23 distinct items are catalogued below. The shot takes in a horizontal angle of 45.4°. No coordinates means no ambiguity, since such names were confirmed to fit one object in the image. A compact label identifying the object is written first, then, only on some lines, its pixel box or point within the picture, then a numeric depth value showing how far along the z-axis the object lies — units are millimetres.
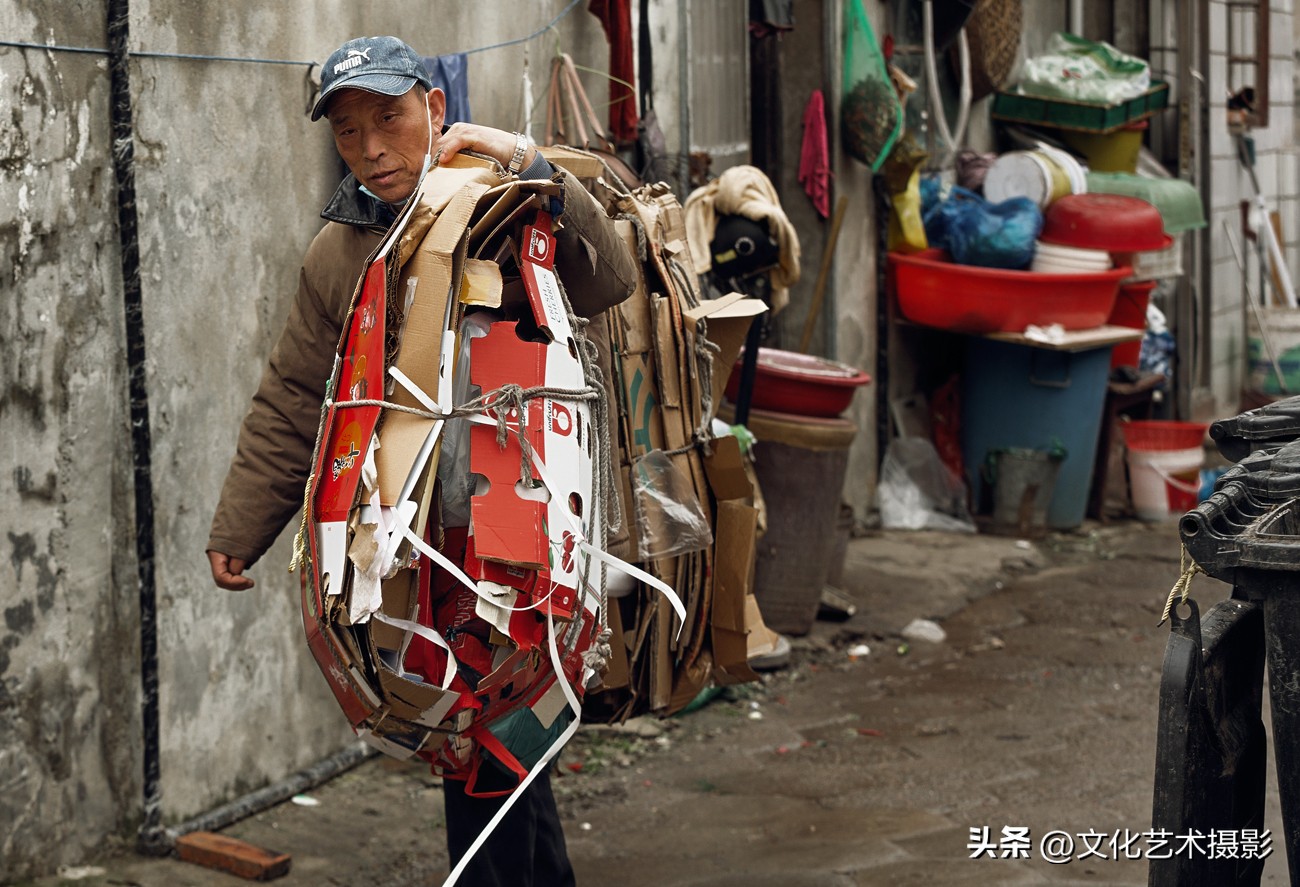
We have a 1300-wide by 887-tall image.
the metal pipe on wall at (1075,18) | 10148
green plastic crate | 9109
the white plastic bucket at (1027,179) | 8258
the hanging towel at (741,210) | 5363
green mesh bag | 7312
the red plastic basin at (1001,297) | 7645
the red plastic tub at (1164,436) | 8445
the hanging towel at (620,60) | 5441
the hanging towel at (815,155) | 7227
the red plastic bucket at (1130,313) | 8422
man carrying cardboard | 2865
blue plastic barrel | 7852
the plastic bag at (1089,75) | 9172
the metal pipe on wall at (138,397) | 3666
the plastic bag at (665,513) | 3262
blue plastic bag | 7738
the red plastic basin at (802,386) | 5898
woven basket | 8742
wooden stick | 7254
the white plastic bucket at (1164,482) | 8406
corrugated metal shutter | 6461
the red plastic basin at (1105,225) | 7898
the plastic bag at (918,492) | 8055
